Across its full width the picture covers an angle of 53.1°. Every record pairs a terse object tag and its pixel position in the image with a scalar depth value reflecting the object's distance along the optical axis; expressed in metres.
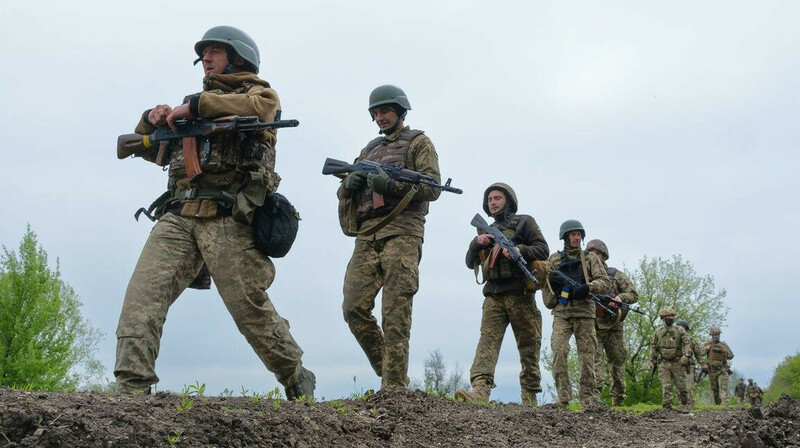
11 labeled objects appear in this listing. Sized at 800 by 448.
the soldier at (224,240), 5.52
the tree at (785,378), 35.98
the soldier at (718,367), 22.20
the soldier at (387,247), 6.88
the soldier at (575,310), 9.88
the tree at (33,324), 23.12
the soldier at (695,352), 19.48
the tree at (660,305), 30.72
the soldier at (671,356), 15.49
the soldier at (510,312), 8.64
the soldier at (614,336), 13.80
